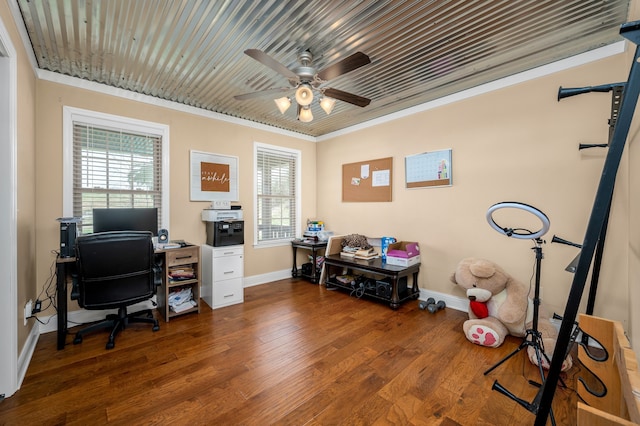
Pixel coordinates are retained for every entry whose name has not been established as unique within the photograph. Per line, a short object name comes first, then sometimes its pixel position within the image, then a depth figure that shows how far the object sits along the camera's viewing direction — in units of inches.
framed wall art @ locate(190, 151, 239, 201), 145.3
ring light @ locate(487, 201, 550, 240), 61.7
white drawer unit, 131.0
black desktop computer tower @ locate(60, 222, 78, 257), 96.6
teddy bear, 94.7
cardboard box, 134.3
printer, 133.6
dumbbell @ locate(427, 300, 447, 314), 122.2
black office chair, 89.9
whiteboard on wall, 130.4
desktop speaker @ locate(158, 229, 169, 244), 125.2
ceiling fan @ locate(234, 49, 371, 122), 76.7
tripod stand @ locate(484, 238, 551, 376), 68.4
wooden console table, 128.0
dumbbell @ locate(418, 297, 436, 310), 126.7
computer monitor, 109.7
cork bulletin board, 156.9
